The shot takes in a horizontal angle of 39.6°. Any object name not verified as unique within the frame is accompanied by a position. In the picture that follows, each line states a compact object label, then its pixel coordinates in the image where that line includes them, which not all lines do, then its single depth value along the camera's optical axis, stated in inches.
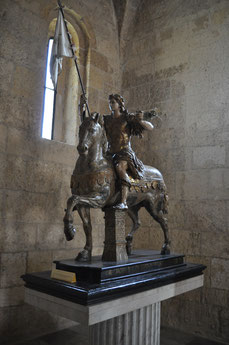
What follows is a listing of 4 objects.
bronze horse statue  113.8
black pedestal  94.0
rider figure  131.0
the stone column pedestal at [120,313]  93.2
